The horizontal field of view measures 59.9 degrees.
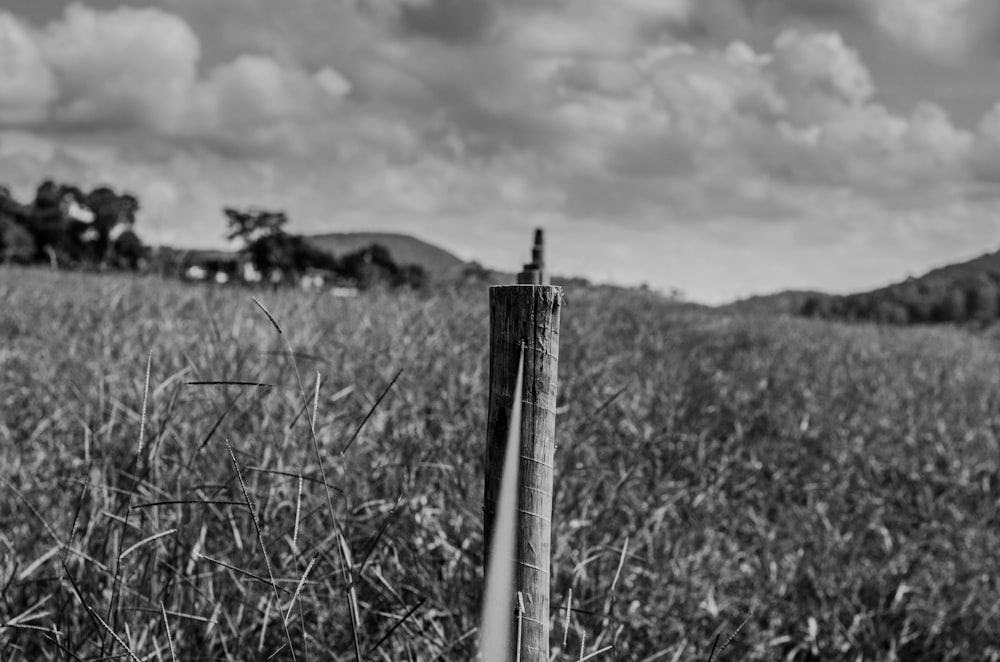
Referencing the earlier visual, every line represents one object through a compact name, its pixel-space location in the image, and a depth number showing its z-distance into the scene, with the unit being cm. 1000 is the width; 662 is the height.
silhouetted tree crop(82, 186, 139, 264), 4200
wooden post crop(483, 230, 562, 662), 187
